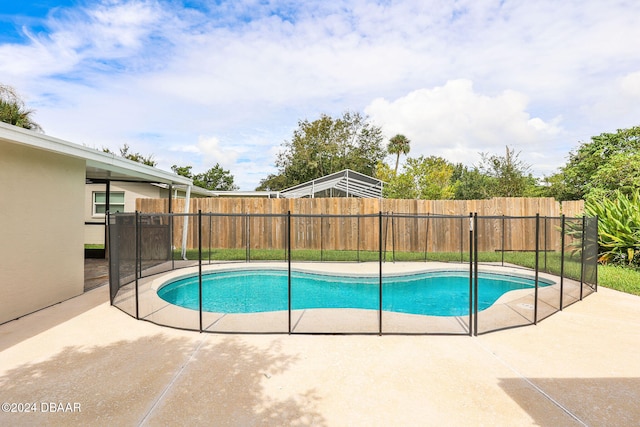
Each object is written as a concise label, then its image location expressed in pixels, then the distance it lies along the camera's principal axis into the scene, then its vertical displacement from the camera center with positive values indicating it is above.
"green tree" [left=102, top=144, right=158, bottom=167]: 23.11 +4.09
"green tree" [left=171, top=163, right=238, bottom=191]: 31.11 +3.37
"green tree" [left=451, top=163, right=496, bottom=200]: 21.81 +2.27
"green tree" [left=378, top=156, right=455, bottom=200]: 15.22 +1.37
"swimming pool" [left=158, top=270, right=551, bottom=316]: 6.37 -1.73
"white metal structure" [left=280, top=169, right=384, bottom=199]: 15.63 +1.30
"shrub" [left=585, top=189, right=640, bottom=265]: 7.82 -0.42
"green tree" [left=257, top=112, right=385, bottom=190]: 26.61 +5.47
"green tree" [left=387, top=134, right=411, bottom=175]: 29.39 +6.16
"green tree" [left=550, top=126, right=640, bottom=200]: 12.84 +2.10
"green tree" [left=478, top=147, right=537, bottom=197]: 17.41 +2.11
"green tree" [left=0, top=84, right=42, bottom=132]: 13.55 +4.47
